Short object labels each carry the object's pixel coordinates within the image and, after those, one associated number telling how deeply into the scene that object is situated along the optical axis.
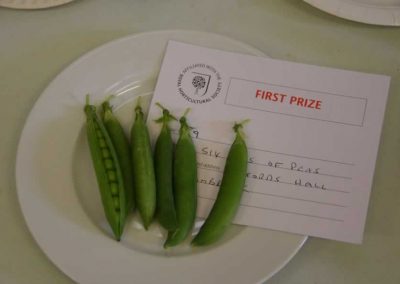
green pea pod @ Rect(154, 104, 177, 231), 0.46
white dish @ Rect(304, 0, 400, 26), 0.54
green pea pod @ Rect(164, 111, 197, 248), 0.46
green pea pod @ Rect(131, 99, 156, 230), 0.46
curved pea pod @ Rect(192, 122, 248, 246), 0.46
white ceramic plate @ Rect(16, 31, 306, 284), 0.45
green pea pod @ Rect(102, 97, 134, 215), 0.47
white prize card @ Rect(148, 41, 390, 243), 0.47
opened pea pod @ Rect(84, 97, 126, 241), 0.46
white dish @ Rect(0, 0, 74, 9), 0.58
